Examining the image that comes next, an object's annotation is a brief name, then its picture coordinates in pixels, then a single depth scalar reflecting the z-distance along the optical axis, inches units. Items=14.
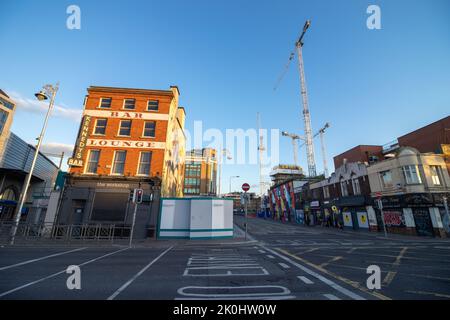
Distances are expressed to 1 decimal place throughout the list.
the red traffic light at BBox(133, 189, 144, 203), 541.1
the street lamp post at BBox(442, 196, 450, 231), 743.1
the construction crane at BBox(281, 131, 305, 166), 4050.2
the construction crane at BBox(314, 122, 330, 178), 3445.1
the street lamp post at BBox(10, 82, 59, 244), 525.2
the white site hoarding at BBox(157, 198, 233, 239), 697.6
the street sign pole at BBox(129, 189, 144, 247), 541.1
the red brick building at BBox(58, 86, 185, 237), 706.8
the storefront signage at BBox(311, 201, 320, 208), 1472.7
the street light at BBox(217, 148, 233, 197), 1015.6
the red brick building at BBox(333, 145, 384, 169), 1377.3
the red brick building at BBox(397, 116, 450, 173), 1013.4
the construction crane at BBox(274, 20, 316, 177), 2860.2
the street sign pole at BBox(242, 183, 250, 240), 665.6
